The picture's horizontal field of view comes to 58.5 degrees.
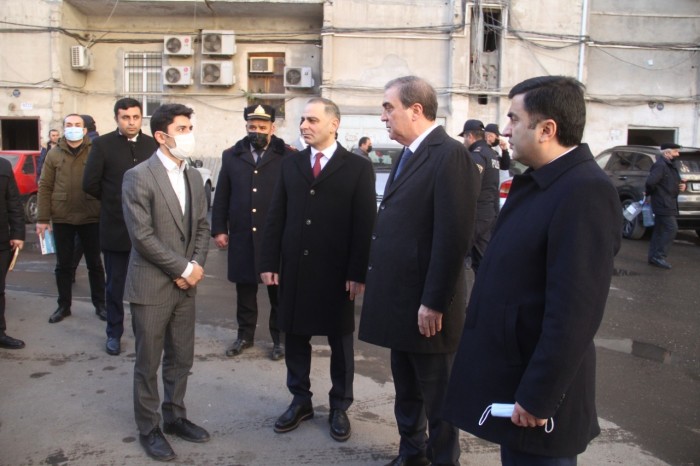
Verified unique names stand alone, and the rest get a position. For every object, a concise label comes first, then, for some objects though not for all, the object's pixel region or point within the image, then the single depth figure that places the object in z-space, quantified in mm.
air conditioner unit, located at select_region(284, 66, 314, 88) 19078
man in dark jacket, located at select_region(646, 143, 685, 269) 9930
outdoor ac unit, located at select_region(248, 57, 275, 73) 19688
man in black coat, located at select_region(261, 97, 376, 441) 4039
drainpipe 18688
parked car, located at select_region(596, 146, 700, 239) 12242
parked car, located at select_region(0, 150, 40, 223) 13945
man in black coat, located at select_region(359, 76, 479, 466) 3076
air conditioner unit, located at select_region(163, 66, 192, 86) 19281
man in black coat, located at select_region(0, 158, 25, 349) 5453
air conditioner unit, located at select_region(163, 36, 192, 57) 19203
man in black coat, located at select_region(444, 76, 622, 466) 2023
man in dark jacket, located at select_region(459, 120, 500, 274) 7559
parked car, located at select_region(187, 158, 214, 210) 16778
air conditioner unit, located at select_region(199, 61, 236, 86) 19219
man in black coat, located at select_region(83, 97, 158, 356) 5344
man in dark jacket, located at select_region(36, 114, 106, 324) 5895
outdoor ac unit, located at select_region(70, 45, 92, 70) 18955
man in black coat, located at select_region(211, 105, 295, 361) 5355
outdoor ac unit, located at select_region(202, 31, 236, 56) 19234
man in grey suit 3631
